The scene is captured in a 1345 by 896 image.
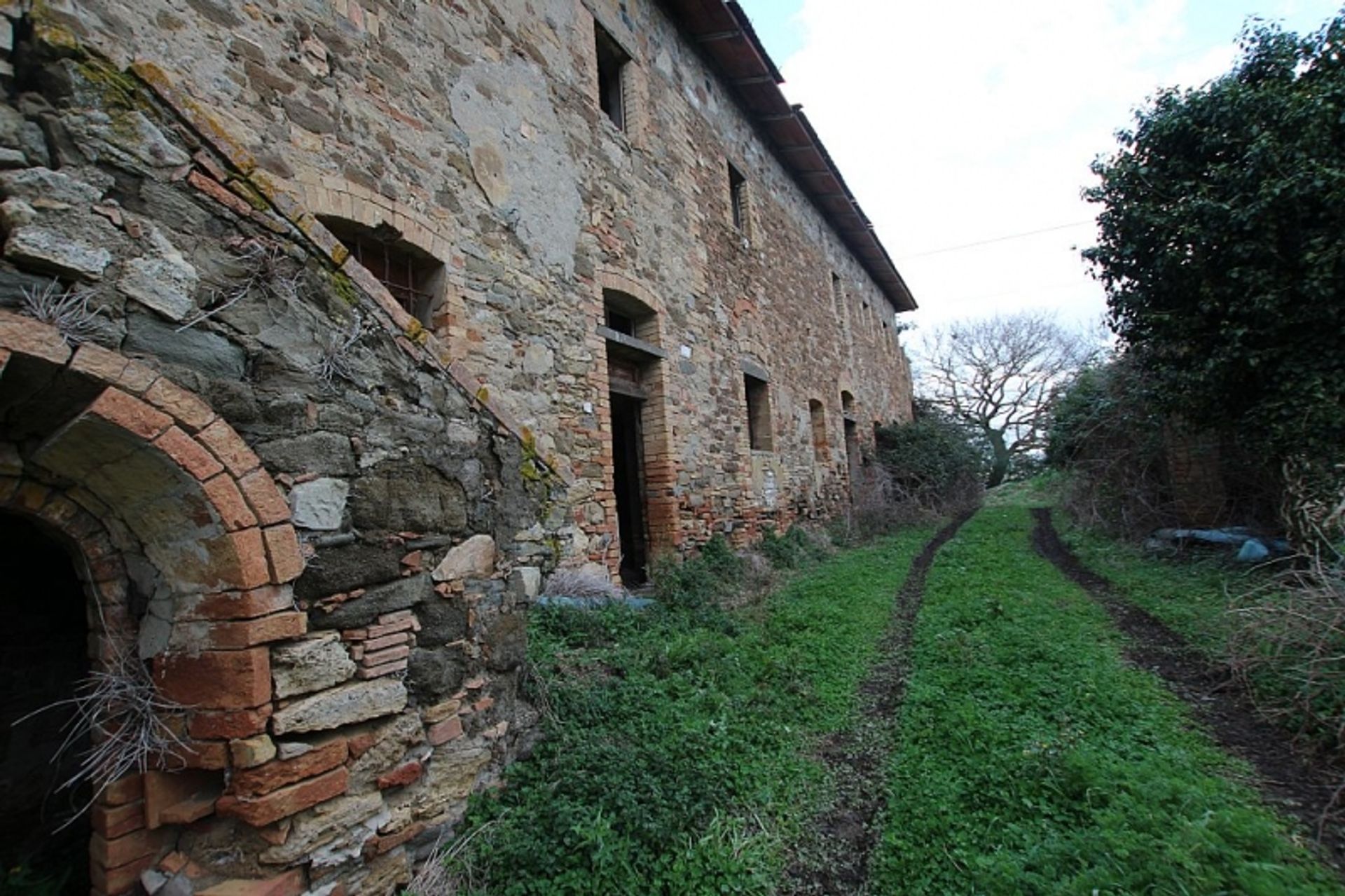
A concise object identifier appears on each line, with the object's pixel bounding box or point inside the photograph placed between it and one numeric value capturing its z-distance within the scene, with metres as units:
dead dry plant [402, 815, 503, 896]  2.17
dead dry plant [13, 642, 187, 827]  1.88
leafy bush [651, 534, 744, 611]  5.93
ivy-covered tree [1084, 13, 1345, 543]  5.14
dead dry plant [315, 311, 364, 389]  2.16
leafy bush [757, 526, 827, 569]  8.59
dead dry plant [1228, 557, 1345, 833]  2.97
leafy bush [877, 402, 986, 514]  14.48
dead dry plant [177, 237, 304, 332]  1.94
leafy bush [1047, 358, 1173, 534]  7.80
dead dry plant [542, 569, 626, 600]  5.05
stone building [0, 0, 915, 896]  1.69
